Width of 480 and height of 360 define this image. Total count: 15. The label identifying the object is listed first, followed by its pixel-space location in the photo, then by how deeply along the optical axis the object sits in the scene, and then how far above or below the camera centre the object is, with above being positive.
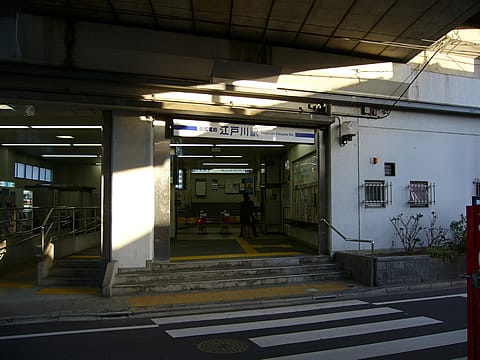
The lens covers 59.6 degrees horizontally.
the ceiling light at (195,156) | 19.54 +1.93
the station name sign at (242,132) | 10.96 +1.83
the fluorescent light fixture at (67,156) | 23.42 +2.36
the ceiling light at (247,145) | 15.55 +1.97
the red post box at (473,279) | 3.86 -0.75
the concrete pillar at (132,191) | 10.13 +0.16
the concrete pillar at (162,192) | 10.51 +0.13
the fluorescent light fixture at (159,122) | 10.66 +1.91
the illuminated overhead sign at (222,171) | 27.79 +1.79
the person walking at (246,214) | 16.23 -0.65
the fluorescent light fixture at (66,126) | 14.05 +2.41
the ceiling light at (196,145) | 15.56 +1.97
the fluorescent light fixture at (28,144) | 19.22 +2.48
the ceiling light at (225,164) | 24.39 +1.95
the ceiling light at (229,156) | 19.98 +1.97
